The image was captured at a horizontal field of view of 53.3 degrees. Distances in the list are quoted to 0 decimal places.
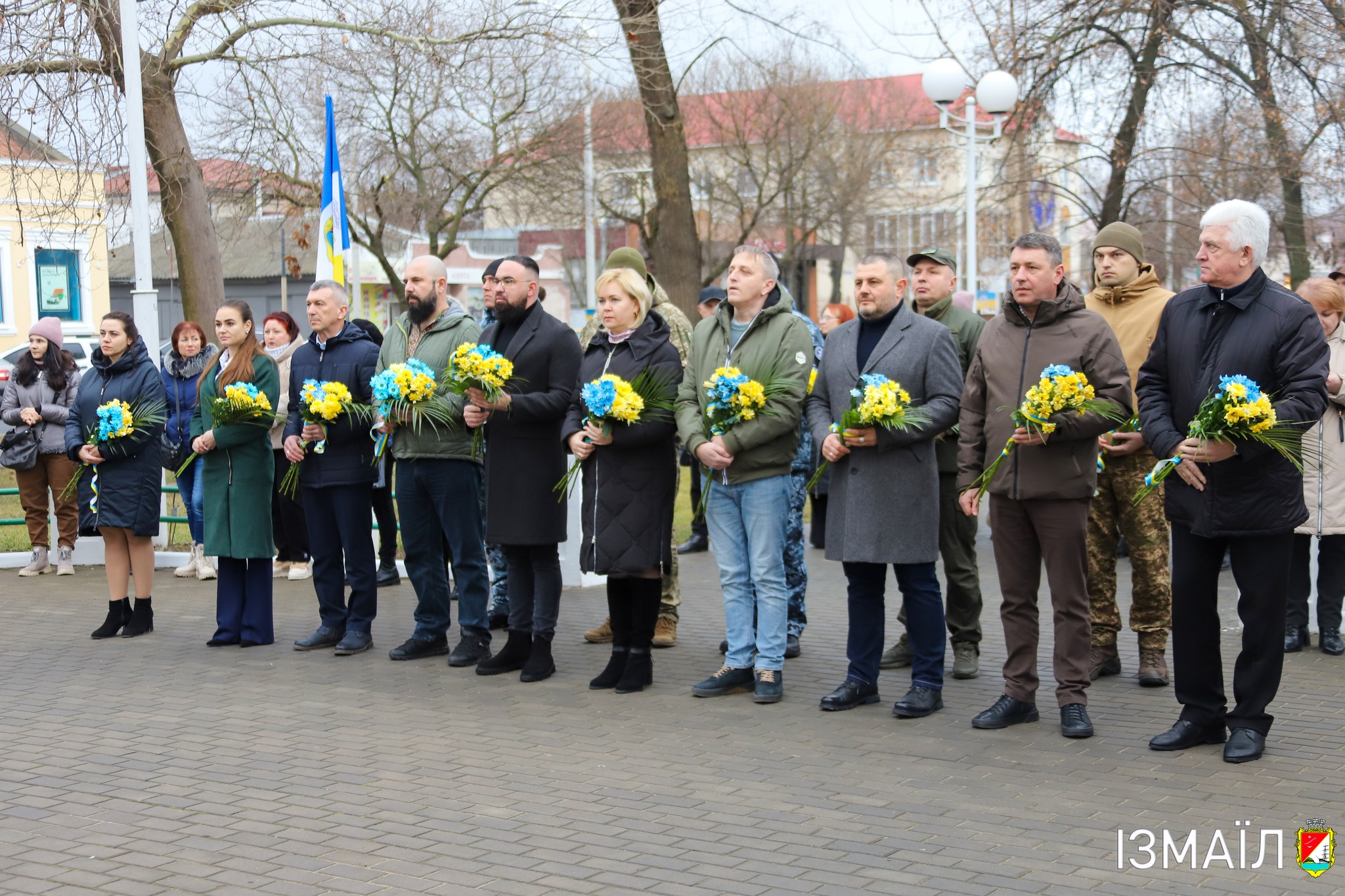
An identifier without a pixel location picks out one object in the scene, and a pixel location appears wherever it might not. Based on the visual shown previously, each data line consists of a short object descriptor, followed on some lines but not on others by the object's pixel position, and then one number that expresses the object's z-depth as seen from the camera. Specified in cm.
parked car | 2653
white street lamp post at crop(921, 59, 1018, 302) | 1566
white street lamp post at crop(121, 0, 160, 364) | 1161
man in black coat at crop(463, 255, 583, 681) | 738
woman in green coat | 833
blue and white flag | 1181
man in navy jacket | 811
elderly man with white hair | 554
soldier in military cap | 723
